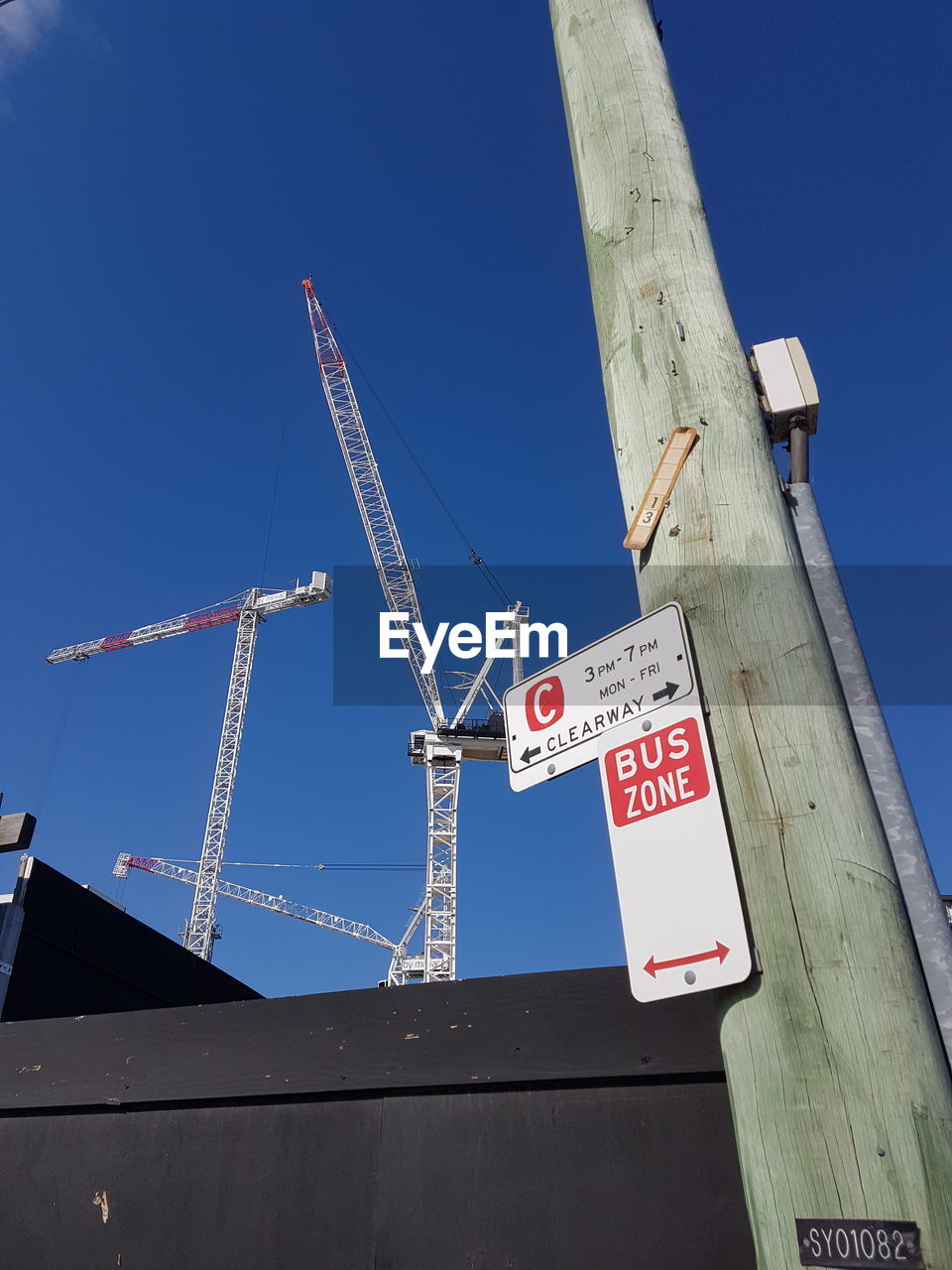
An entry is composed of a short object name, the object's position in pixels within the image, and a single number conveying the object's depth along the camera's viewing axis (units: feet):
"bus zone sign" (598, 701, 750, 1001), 5.37
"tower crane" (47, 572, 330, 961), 218.59
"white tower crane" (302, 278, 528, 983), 173.06
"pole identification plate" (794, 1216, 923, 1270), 4.17
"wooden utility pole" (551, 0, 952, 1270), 4.49
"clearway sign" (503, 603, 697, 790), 6.36
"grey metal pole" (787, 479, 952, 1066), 4.95
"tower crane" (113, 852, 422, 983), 267.39
